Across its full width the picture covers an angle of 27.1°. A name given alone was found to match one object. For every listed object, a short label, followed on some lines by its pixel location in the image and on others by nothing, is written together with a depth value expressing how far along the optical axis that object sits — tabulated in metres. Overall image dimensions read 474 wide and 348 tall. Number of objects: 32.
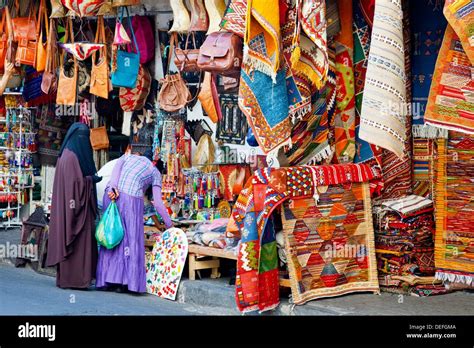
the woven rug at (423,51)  8.93
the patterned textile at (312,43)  8.08
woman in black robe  9.79
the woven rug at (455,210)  8.59
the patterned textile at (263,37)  8.05
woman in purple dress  9.68
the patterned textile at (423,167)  9.08
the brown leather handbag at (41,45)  12.15
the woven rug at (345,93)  9.10
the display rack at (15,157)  13.09
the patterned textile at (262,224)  8.15
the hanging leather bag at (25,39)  12.16
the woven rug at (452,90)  7.48
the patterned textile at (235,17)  8.41
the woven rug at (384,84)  7.43
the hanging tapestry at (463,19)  6.72
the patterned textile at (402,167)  9.09
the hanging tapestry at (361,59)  9.10
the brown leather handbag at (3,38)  12.33
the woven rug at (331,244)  8.45
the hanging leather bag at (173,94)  11.31
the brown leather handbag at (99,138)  12.62
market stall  7.65
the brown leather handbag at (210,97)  10.87
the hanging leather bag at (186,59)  10.90
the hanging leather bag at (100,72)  11.70
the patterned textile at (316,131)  8.74
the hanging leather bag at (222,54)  9.02
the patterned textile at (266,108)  8.29
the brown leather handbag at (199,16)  10.64
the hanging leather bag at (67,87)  12.01
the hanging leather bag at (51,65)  12.09
